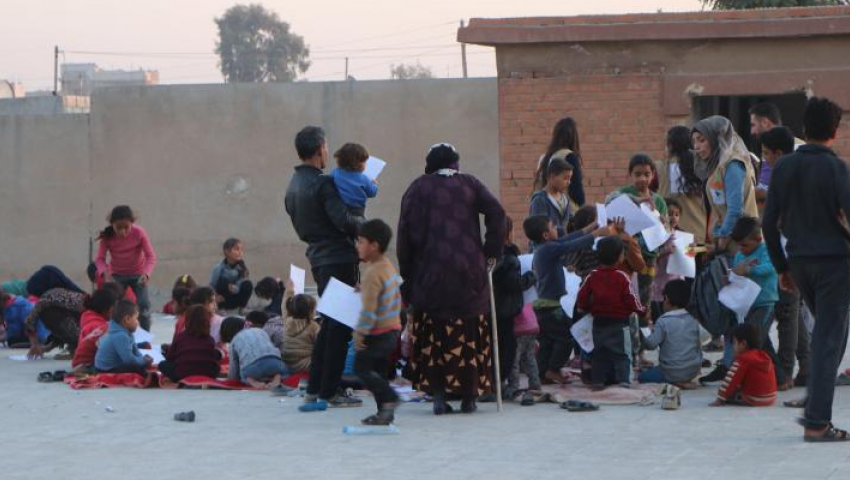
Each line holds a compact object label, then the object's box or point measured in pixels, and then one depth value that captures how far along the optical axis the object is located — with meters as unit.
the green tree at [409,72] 89.00
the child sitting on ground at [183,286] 12.78
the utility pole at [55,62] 62.56
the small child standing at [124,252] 13.37
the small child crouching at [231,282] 15.30
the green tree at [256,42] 93.31
